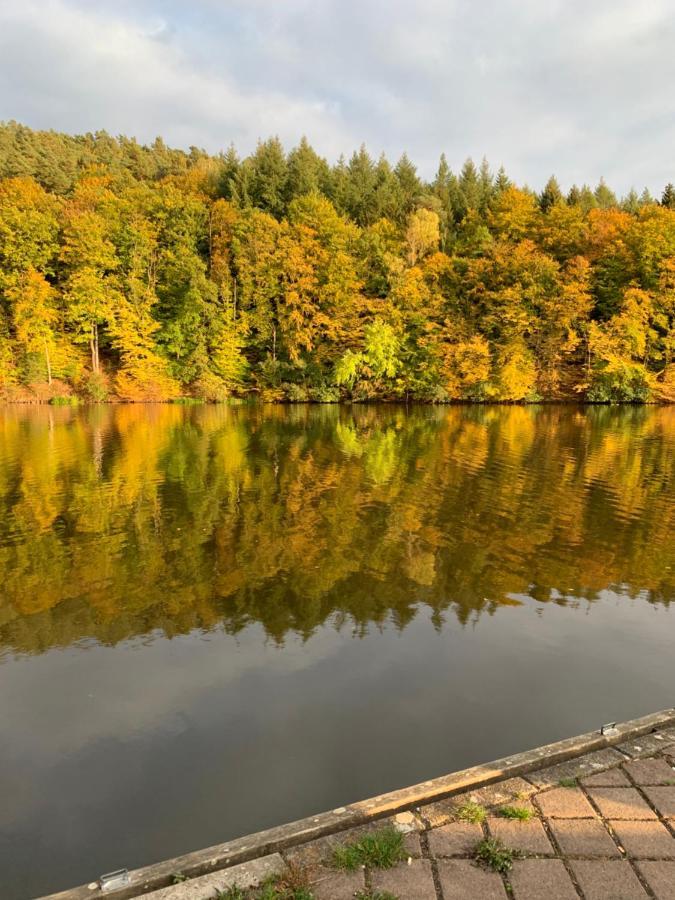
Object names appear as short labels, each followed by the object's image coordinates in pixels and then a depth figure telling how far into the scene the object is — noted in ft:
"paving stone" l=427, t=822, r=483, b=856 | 9.95
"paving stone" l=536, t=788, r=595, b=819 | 10.80
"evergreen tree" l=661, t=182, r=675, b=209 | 165.78
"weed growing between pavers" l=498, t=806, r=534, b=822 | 10.62
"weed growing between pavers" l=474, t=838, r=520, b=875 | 9.53
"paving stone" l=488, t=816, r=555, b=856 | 9.99
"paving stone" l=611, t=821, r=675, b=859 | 9.85
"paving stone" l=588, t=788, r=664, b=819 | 10.78
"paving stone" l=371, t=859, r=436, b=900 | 9.06
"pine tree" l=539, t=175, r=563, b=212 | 186.11
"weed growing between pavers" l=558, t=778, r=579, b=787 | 11.65
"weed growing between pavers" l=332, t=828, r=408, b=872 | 9.66
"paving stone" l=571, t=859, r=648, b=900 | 9.02
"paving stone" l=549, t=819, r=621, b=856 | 9.91
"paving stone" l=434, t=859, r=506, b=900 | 9.02
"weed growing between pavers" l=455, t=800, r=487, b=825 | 10.63
